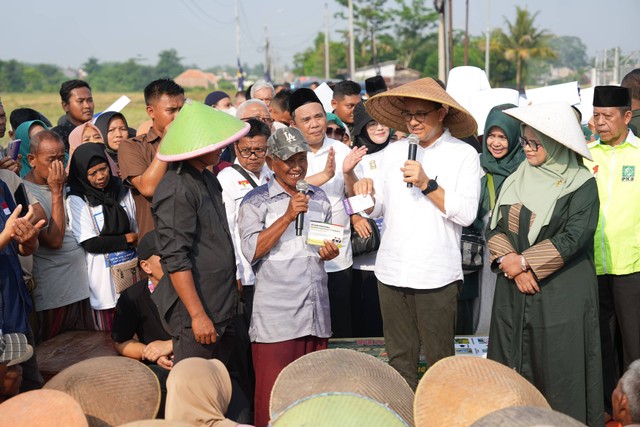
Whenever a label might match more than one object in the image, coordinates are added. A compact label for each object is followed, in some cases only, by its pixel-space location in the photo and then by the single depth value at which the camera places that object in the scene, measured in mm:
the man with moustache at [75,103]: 6898
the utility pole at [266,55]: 64712
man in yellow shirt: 4289
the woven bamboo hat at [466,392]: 2639
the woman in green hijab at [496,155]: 4871
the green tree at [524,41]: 64562
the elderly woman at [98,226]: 4746
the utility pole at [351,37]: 39000
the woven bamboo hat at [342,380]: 2771
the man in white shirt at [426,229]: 3848
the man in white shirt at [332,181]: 4930
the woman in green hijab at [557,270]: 3617
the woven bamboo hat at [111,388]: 2826
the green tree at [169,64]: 116612
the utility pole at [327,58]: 52875
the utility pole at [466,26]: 29938
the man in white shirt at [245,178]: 4695
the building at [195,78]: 111812
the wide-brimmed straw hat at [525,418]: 2209
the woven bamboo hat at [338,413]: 2352
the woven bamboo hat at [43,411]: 2516
